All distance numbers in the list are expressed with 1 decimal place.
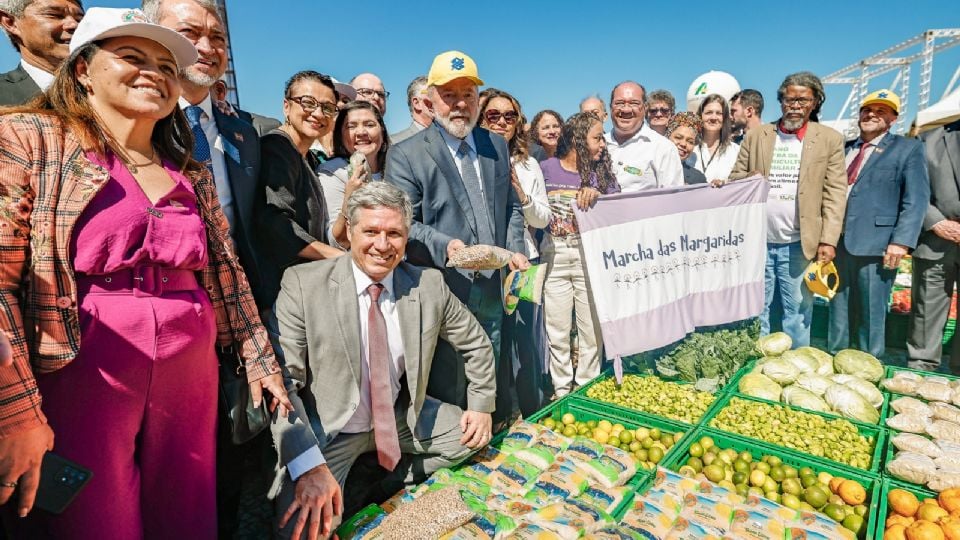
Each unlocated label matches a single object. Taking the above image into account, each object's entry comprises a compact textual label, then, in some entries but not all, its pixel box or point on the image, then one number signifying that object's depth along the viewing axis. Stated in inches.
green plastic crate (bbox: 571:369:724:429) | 151.3
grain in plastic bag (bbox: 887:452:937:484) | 113.7
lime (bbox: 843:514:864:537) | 106.7
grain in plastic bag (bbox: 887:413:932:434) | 138.2
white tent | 231.5
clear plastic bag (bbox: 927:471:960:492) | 110.7
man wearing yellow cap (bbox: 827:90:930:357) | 199.2
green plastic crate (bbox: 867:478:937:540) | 102.3
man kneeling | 104.8
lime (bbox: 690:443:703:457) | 132.7
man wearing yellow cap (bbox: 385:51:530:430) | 136.3
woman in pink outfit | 58.6
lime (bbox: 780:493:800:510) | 113.6
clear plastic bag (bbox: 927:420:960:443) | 134.8
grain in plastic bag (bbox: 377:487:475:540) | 91.3
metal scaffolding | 783.7
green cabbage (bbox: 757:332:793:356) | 196.2
